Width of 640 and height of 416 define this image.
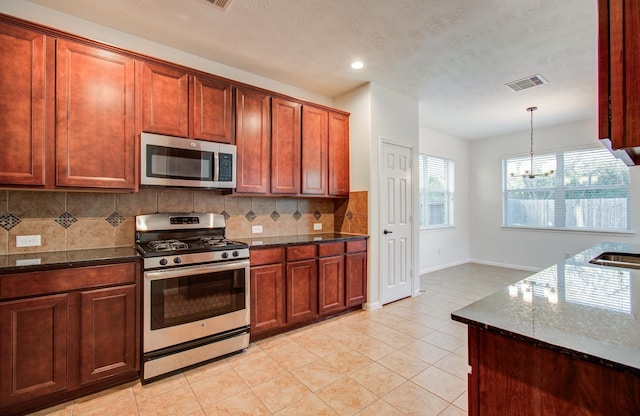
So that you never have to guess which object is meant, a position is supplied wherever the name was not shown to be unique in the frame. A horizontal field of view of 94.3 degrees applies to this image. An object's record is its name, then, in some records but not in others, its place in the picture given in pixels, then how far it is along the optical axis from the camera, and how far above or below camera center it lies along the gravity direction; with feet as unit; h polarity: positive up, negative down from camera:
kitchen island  2.74 -1.49
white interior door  12.71 -0.62
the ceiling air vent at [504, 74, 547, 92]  11.74 +5.16
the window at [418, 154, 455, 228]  18.81 +1.17
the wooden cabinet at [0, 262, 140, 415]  5.95 -2.70
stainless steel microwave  8.00 +1.35
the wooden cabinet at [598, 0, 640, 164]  2.43 +1.15
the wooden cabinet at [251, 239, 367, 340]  9.34 -2.61
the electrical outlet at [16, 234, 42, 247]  7.38 -0.78
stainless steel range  7.26 -2.28
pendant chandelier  18.73 +2.76
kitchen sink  7.67 -1.42
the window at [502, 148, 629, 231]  16.19 +0.96
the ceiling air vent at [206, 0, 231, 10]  7.34 +5.15
